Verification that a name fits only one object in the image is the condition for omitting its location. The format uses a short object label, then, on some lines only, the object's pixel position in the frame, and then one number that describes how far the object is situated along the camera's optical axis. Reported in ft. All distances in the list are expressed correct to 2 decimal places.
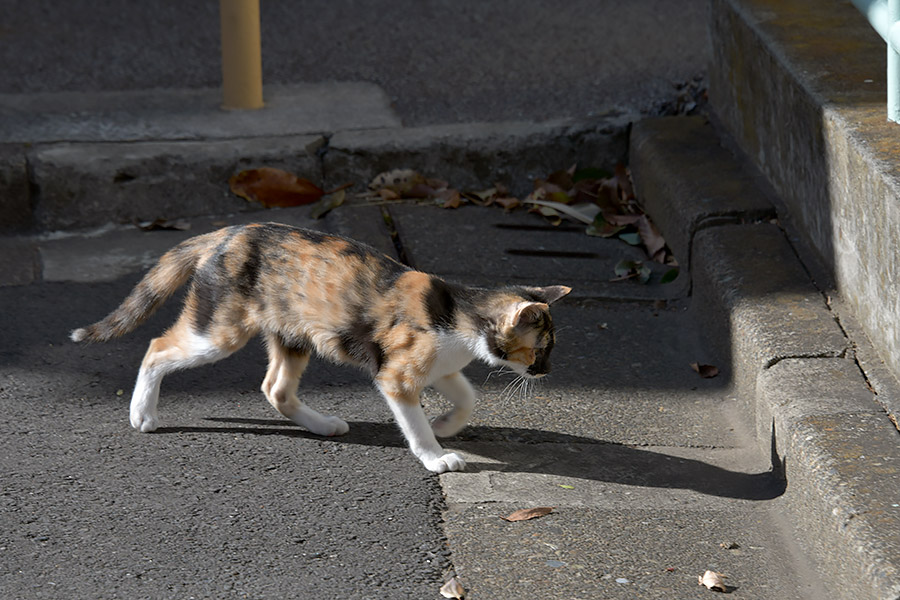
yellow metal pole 36.58
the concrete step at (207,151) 34.14
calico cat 21.11
